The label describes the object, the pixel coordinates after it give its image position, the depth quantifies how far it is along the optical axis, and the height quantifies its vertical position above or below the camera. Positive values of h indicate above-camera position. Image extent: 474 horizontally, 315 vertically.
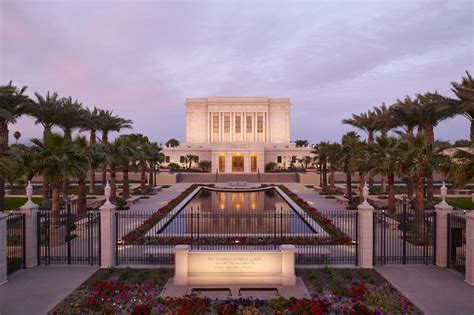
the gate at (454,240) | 11.92 -2.80
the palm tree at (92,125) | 29.16 +2.72
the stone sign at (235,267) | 10.38 -3.26
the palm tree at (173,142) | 94.01 +4.09
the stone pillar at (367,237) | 12.09 -2.73
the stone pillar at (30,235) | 12.04 -2.70
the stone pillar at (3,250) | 10.55 -2.82
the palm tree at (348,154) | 25.96 +0.26
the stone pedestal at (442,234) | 12.14 -2.66
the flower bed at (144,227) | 14.89 -3.44
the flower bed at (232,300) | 8.43 -3.74
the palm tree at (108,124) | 33.78 +3.27
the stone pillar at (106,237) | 12.12 -2.76
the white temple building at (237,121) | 71.50 +7.47
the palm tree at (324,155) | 32.66 +0.23
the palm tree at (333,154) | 28.36 +0.28
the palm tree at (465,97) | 21.32 +3.81
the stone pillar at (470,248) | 10.57 -2.74
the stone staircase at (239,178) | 47.97 -2.87
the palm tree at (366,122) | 34.97 +3.59
